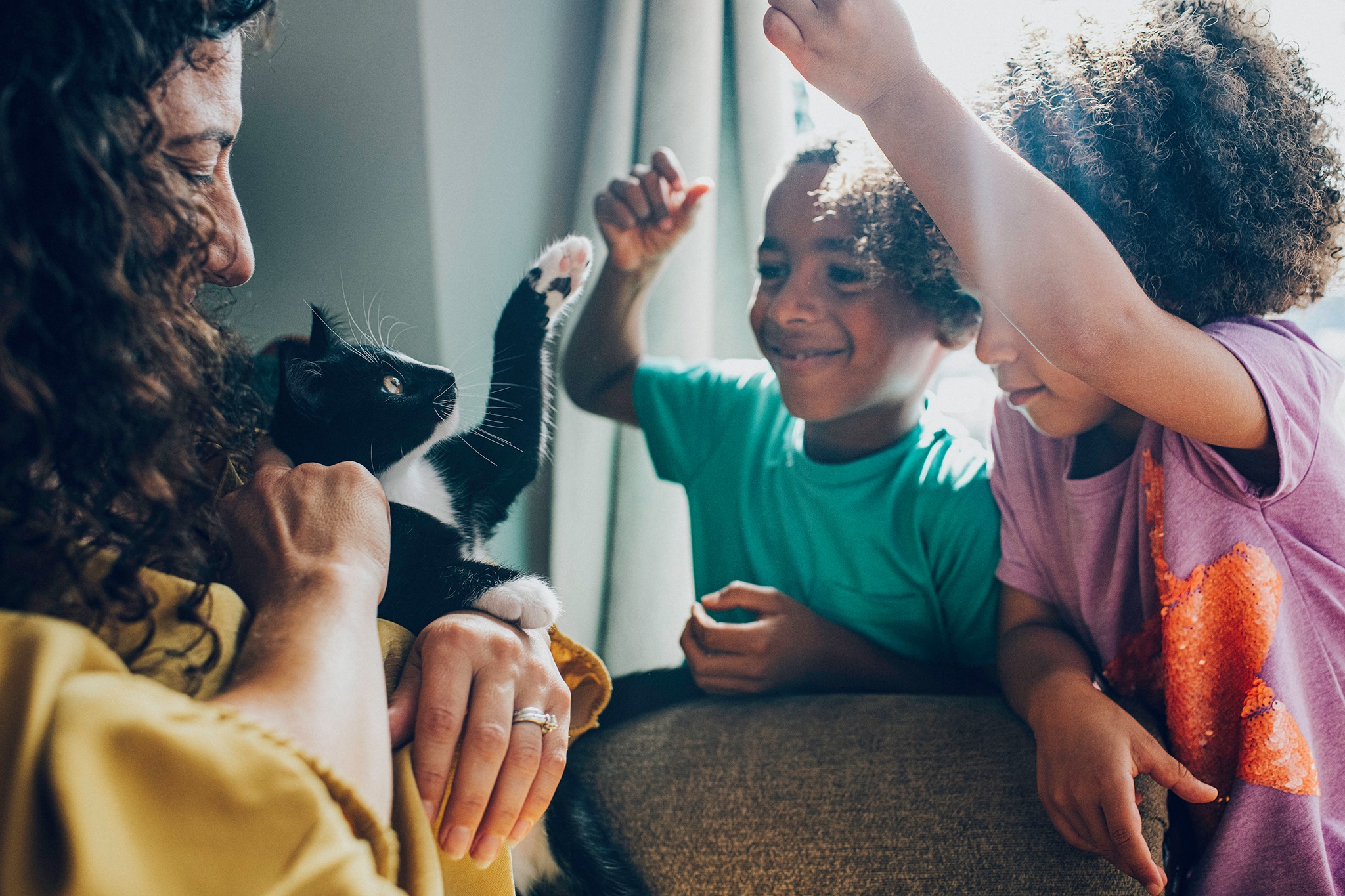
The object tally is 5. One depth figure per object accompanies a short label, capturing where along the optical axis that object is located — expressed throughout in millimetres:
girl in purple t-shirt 518
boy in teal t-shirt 786
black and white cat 553
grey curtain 745
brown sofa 582
